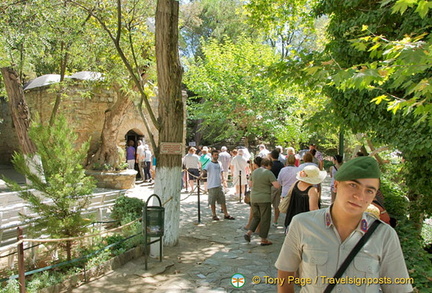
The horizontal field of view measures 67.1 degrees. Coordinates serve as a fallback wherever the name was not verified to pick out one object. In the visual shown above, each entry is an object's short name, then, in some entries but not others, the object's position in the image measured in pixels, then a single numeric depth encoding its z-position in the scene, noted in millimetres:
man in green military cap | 1709
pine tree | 4543
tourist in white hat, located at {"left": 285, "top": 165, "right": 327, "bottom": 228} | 4238
